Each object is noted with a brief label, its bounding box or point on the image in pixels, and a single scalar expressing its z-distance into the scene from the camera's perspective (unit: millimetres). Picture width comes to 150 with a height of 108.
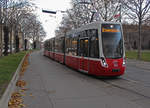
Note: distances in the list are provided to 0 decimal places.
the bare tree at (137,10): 27639
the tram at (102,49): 10477
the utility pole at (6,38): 32719
